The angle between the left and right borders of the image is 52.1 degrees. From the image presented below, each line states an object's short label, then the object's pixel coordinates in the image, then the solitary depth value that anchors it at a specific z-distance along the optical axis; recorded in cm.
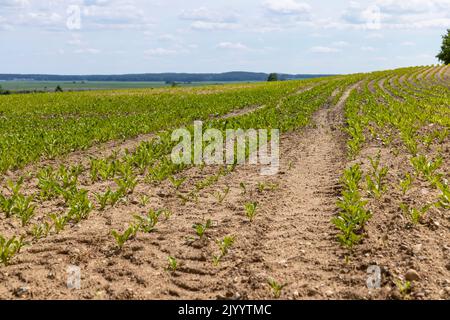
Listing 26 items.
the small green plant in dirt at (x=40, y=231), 629
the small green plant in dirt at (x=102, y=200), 748
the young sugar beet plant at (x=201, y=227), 613
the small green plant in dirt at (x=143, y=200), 773
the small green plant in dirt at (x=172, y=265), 521
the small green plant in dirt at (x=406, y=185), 740
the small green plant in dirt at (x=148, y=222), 641
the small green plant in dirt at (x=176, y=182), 863
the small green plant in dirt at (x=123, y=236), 584
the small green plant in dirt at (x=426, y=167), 823
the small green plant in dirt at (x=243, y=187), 826
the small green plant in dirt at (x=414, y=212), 609
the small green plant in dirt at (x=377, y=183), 729
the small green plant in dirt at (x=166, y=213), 699
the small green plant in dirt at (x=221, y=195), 779
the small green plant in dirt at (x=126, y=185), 830
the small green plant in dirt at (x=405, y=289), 439
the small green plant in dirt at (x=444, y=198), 651
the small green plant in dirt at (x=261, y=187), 834
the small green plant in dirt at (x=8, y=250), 544
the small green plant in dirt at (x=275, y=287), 455
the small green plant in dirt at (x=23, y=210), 684
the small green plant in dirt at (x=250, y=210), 675
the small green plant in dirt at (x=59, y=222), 644
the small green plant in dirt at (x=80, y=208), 693
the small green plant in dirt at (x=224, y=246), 546
